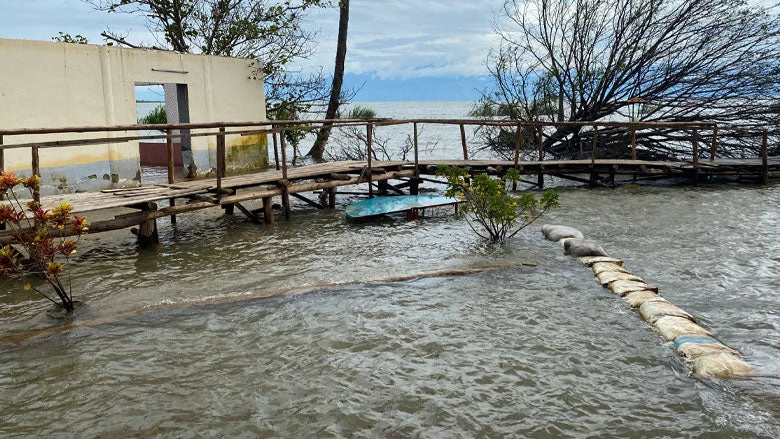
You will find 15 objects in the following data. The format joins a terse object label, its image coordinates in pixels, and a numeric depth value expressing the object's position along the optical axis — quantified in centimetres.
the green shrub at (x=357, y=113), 2195
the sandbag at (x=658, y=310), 535
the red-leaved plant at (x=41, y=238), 521
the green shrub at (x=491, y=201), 818
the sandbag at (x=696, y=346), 462
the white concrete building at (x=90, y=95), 1049
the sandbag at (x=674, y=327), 498
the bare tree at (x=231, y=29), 1616
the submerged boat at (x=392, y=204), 1003
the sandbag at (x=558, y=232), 855
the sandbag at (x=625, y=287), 607
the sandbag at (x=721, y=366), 434
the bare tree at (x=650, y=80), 1588
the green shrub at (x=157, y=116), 1952
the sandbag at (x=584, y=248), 756
